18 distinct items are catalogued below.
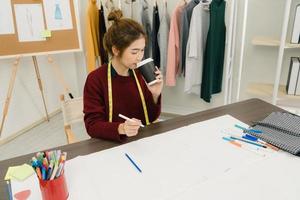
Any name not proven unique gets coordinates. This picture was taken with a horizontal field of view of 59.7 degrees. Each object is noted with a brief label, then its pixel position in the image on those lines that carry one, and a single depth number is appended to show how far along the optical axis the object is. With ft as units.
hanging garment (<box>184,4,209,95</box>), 8.24
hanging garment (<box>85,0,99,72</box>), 9.37
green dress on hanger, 8.15
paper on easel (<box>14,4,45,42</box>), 7.72
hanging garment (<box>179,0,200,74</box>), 8.48
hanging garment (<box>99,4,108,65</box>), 9.45
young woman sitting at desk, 4.17
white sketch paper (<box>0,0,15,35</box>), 7.51
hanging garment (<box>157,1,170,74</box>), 8.86
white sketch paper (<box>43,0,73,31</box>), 8.11
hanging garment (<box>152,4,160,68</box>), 8.97
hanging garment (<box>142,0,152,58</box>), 9.05
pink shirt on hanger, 8.54
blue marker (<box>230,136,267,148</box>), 3.44
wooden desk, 3.30
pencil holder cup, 2.41
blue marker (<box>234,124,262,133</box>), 3.71
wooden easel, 7.97
